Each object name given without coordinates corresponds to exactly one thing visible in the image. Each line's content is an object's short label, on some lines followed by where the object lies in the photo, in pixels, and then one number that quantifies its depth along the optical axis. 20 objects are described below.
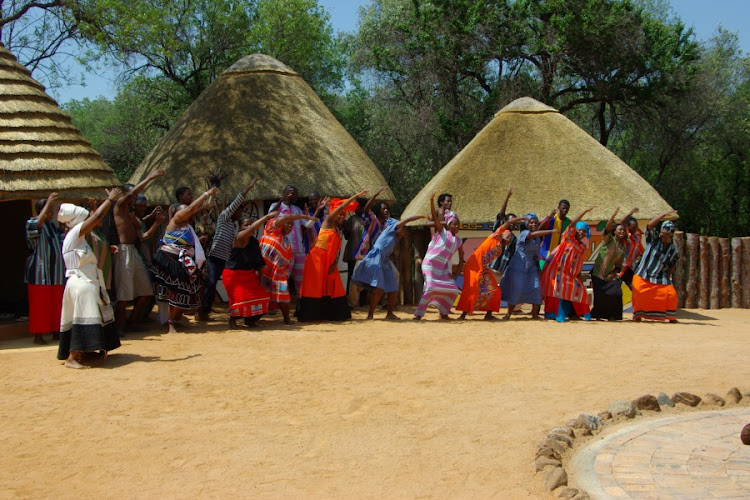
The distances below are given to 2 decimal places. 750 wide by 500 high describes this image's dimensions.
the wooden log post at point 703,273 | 12.86
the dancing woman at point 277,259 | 9.88
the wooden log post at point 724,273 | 12.90
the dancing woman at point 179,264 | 8.94
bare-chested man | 8.89
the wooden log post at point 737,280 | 12.93
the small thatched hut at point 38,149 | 8.91
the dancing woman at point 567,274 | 10.75
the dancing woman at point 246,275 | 9.36
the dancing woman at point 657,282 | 10.78
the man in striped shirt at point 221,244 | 10.03
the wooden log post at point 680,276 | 12.93
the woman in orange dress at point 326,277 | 10.18
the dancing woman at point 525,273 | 10.85
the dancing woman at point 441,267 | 10.55
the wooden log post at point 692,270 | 12.87
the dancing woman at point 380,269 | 10.53
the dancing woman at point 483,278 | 10.62
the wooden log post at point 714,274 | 12.88
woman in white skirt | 7.08
